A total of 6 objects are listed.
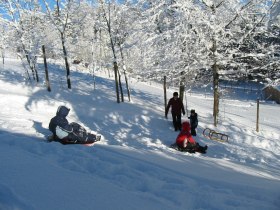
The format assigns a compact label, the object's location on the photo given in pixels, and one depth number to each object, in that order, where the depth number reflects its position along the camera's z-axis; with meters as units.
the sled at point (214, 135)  13.66
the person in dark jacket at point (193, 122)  13.61
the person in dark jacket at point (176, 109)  14.36
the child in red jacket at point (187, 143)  11.02
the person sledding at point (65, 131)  9.95
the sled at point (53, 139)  9.88
